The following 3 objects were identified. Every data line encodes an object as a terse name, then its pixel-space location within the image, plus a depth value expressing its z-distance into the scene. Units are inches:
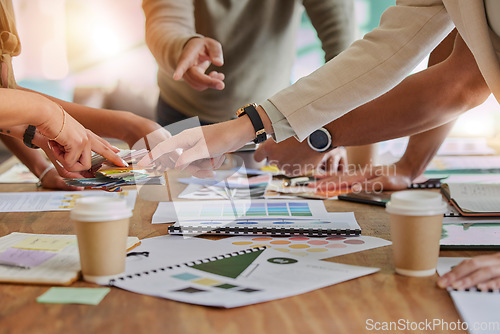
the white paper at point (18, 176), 68.1
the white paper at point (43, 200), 49.4
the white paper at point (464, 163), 69.8
